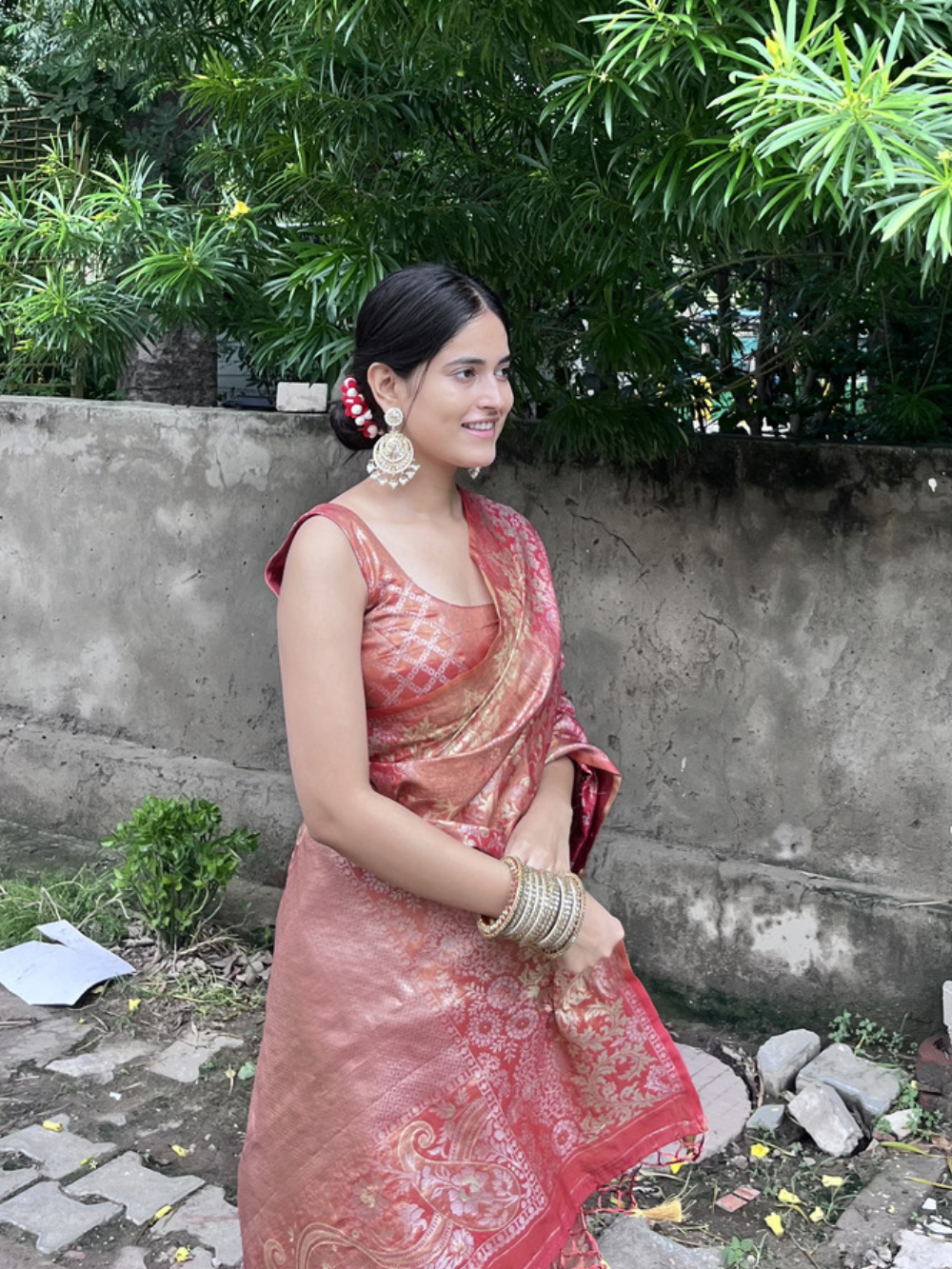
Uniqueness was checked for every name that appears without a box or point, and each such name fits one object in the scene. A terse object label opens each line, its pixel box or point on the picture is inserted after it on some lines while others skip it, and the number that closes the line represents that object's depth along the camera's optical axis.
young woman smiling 1.86
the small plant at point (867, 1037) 3.53
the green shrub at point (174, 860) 4.10
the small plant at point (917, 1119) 3.24
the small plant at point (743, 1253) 2.82
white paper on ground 4.04
